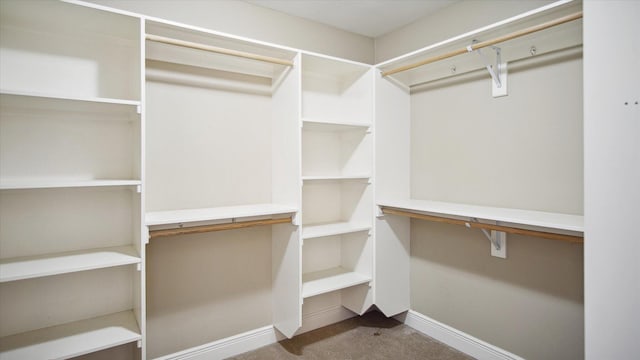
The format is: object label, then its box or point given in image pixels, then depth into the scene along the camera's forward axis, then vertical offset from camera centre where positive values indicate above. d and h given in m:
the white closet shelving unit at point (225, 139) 1.99 +0.28
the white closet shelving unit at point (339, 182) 2.51 -0.01
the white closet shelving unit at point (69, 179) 1.58 +0.01
